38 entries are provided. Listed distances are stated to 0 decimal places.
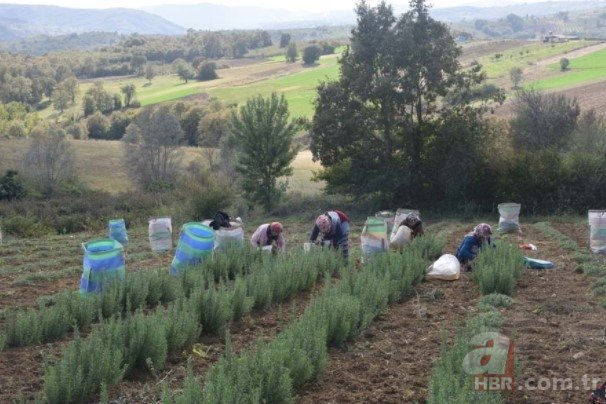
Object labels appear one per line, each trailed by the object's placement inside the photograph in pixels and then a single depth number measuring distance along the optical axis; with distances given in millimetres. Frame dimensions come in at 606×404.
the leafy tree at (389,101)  22453
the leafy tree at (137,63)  119612
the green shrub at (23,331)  6398
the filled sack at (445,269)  9172
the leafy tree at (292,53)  102500
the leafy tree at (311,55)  97062
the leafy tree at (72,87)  89188
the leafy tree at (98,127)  72125
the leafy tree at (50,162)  38281
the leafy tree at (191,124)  64125
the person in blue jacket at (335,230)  10094
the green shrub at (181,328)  6008
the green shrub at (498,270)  8219
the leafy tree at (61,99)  86494
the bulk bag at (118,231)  15078
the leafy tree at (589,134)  25828
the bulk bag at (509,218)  14797
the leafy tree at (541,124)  27266
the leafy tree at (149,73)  107188
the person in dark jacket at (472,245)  10008
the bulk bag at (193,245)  9492
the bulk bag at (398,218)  12215
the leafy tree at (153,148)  44219
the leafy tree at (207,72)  100938
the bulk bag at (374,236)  10383
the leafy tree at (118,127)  71438
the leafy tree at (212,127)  55750
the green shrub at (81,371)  4816
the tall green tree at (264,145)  23719
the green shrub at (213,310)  6734
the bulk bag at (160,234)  13328
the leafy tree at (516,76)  55062
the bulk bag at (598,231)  11727
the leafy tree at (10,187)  31391
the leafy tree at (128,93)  84519
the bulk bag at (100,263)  8219
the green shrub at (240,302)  7109
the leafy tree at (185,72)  104062
